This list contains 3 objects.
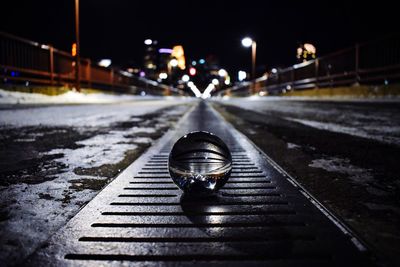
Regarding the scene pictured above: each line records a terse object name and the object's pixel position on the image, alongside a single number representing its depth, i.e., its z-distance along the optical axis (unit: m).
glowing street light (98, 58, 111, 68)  100.69
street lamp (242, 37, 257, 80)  41.09
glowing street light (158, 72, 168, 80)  156.57
